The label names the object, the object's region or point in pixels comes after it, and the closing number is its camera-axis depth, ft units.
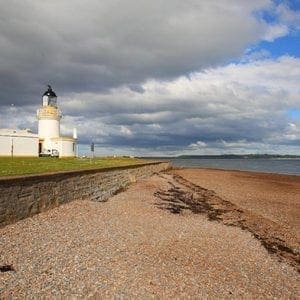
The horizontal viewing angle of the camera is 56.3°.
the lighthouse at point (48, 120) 98.63
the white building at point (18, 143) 79.53
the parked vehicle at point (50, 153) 91.88
